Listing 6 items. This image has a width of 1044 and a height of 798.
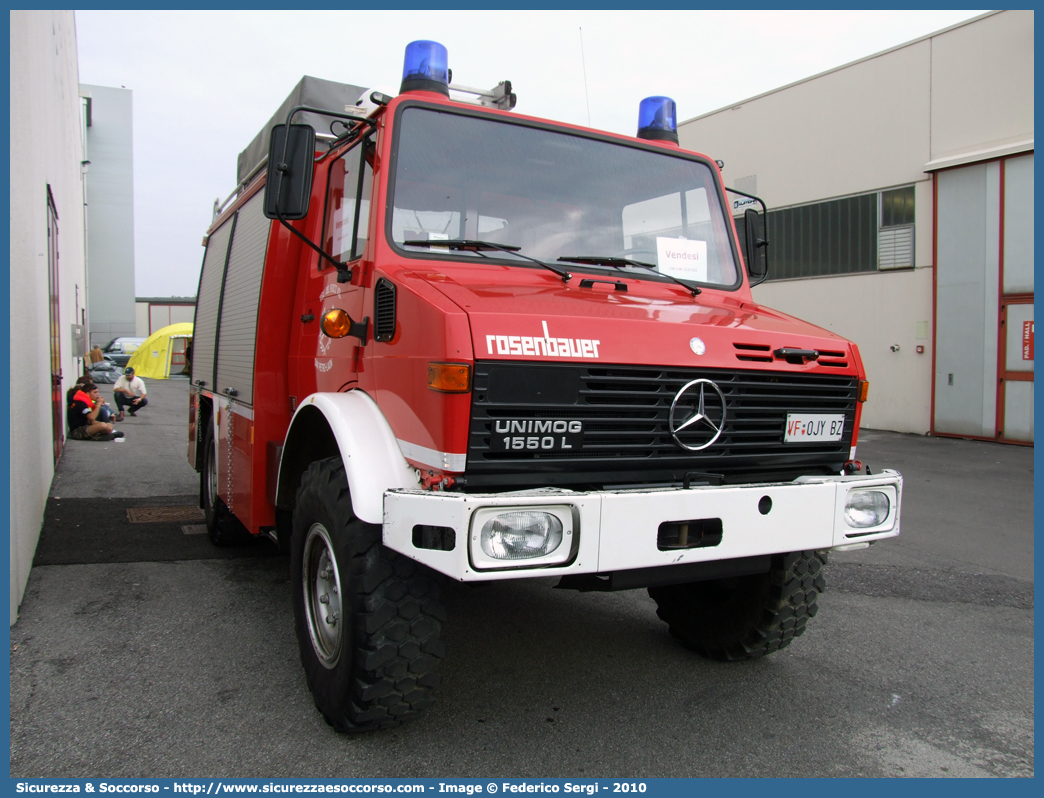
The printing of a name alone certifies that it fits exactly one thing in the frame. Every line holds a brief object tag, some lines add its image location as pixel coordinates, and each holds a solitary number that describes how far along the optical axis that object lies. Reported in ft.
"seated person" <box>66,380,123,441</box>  38.83
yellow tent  73.41
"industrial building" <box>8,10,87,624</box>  14.87
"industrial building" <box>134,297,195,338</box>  138.47
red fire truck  8.51
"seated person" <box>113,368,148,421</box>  50.03
